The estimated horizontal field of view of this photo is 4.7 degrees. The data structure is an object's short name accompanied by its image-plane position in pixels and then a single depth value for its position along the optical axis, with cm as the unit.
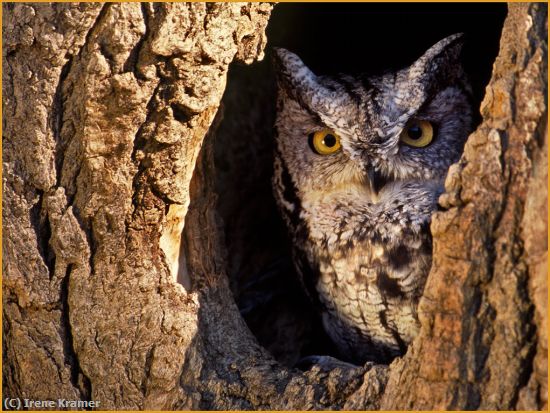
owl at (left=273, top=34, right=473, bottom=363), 283
